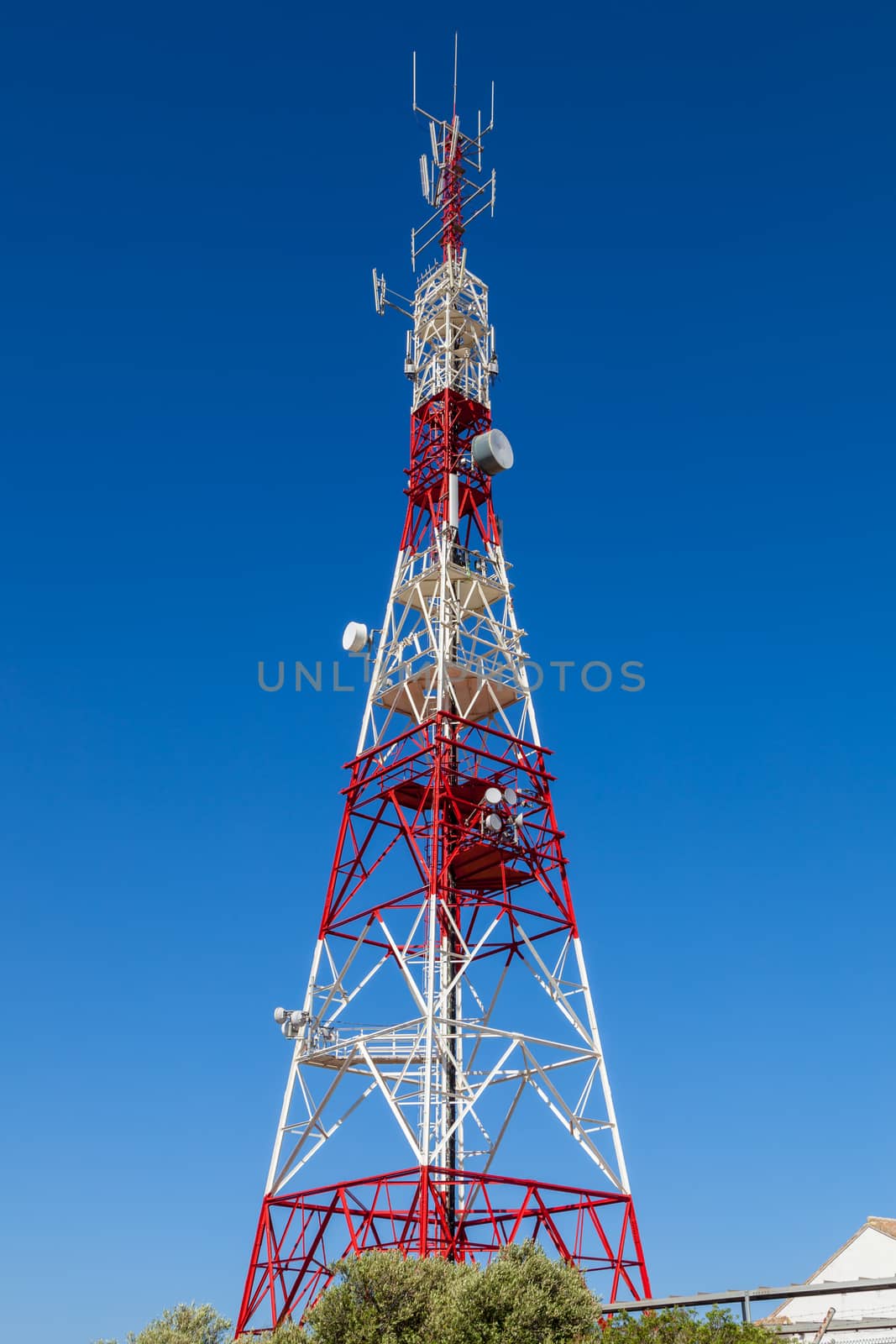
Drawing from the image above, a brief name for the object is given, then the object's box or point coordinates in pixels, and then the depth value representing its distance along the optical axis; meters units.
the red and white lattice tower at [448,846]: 34.44
